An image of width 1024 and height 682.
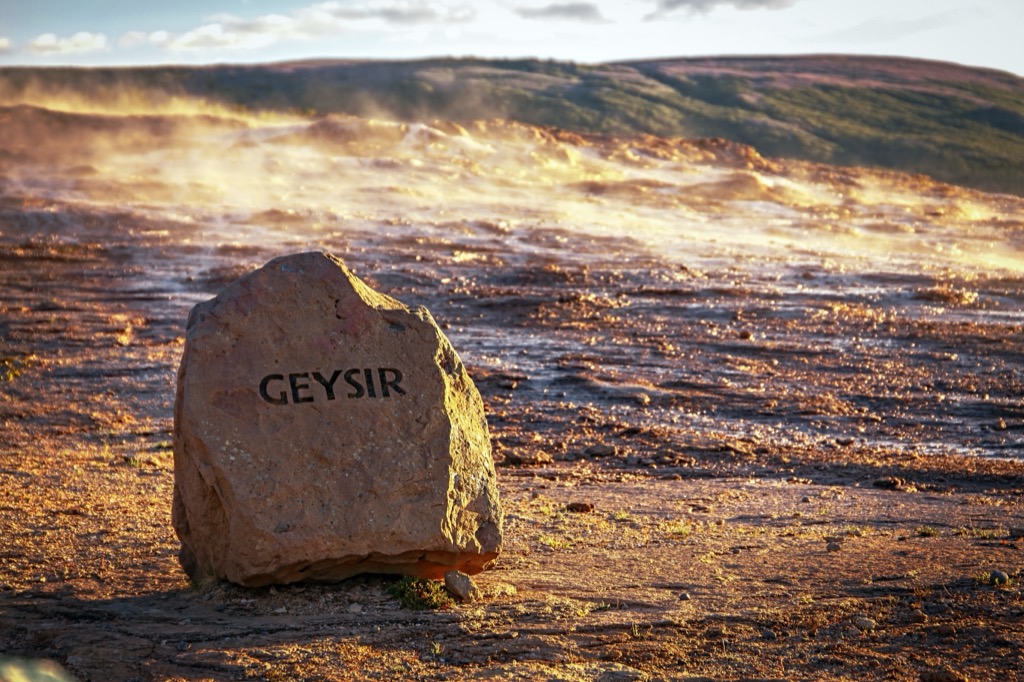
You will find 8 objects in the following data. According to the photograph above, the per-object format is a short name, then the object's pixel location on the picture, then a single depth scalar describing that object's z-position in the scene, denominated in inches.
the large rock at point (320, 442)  227.3
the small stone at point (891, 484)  366.7
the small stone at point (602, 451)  416.2
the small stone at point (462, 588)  230.8
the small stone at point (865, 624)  219.3
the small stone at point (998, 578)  238.4
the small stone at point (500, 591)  233.8
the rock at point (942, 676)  196.9
